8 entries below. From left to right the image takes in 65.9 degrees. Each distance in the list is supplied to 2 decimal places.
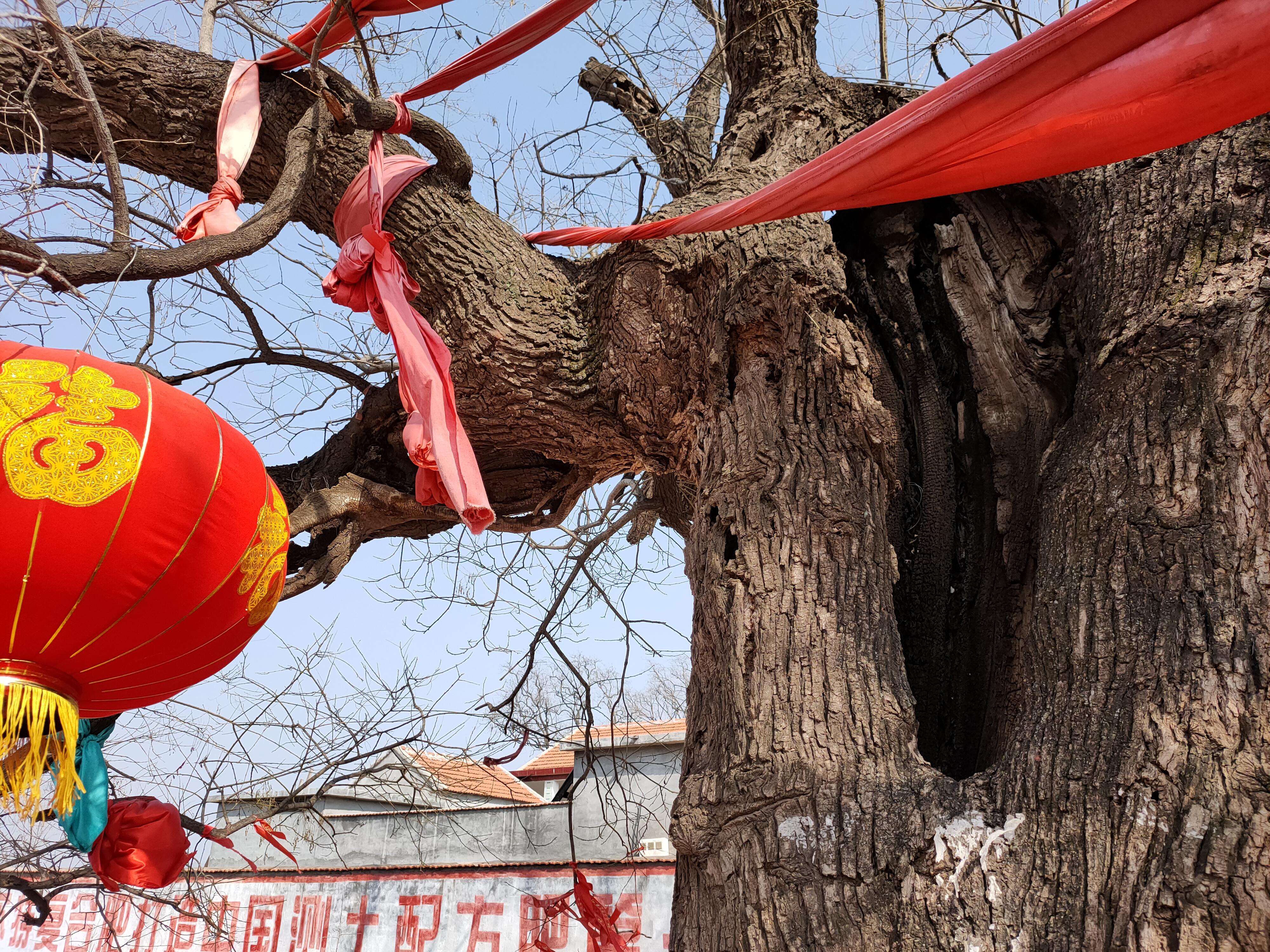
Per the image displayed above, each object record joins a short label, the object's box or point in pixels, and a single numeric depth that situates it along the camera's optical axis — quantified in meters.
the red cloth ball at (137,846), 2.67
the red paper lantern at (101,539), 1.64
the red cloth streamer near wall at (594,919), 3.41
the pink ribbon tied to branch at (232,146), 2.52
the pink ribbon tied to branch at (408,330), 2.23
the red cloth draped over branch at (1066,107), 1.78
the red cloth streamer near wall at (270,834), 3.88
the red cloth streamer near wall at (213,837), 3.52
